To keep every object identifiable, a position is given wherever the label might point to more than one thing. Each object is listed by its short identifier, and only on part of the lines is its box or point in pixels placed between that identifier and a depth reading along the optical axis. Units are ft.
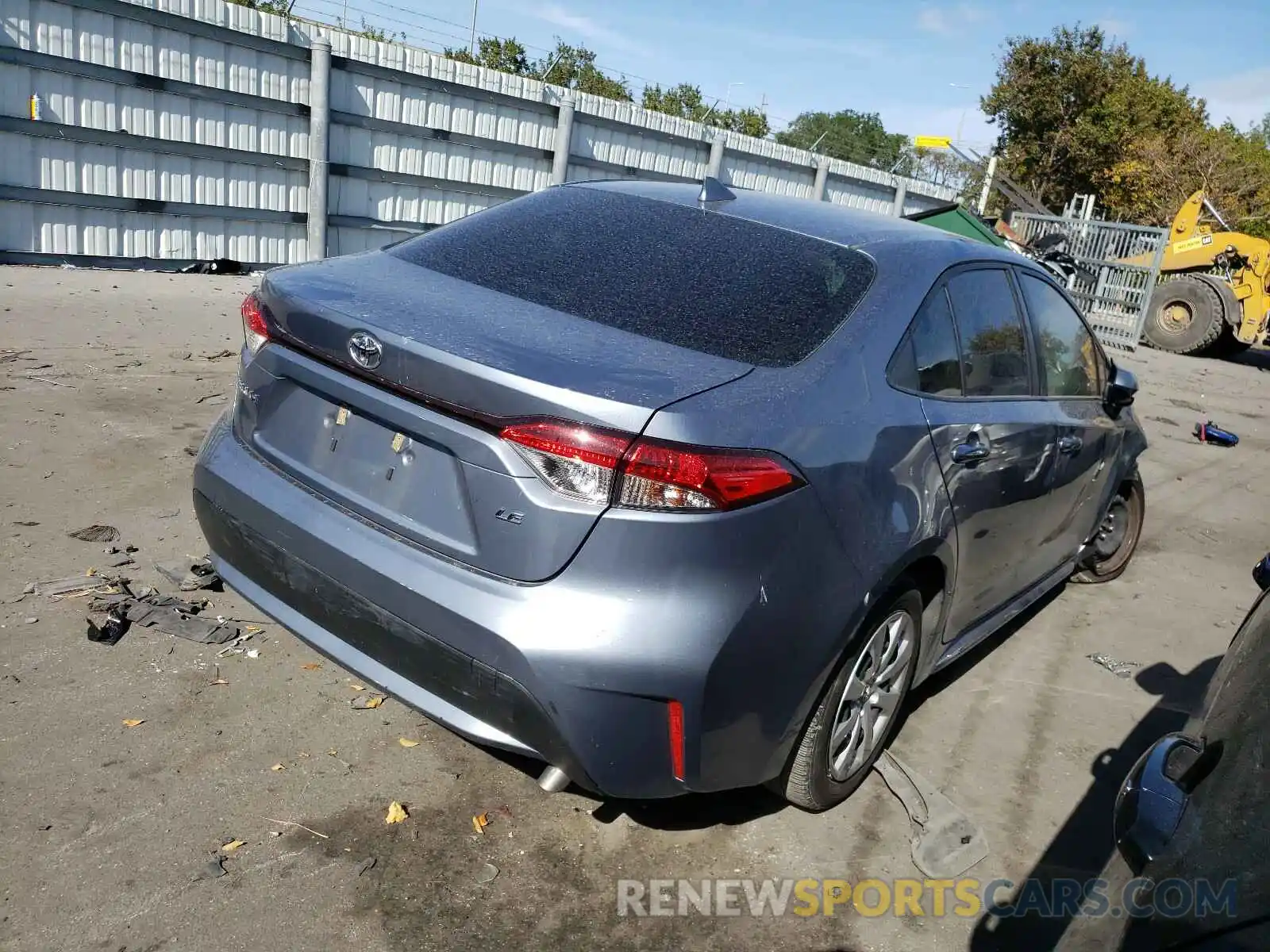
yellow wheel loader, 58.34
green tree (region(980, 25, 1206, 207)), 107.96
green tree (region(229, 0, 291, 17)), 36.60
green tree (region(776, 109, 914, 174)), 195.21
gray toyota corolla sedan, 7.50
